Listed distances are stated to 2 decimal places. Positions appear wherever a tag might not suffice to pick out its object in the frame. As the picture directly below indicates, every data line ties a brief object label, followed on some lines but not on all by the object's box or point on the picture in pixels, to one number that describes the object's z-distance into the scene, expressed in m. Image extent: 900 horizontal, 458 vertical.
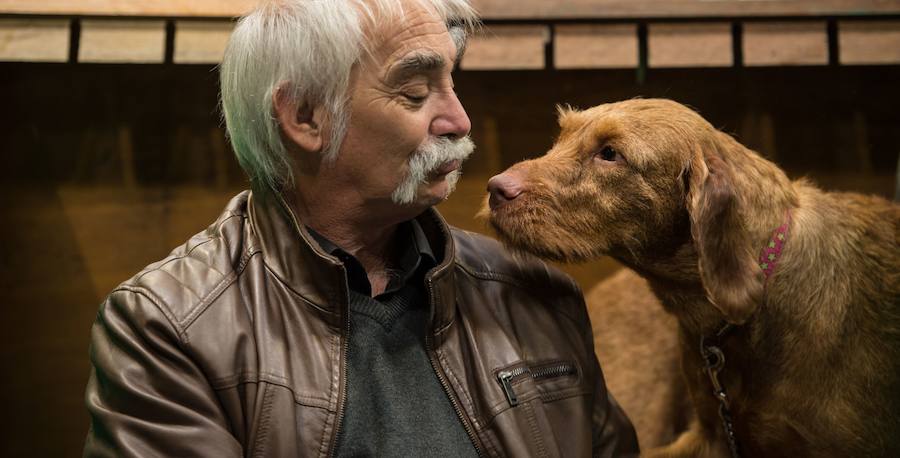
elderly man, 1.45
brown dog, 1.76
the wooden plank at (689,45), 2.58
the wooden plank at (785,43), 2.57
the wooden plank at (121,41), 2.50
